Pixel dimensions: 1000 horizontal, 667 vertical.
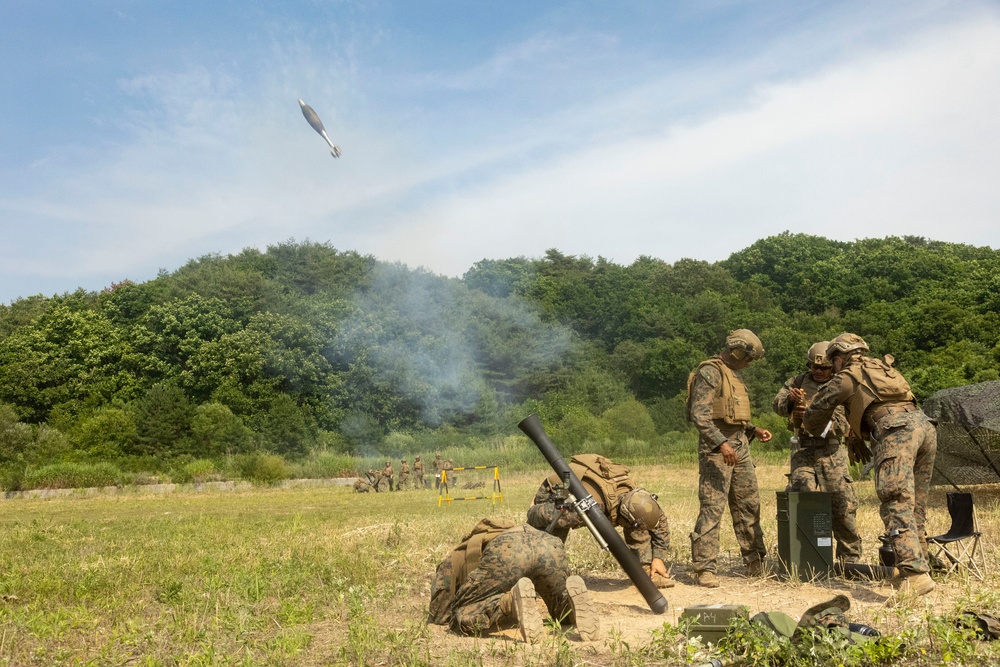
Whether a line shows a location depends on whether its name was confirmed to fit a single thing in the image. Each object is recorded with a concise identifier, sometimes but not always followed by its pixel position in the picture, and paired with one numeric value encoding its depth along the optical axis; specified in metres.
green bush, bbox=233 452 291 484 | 31.88
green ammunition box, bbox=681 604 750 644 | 5.90
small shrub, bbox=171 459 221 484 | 31.34
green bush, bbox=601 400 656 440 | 39.45
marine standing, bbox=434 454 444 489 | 31.59
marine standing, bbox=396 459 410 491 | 31.12
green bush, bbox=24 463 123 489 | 29.83
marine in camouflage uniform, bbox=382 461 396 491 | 30.09
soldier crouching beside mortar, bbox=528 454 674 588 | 7.68
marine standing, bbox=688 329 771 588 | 9.05
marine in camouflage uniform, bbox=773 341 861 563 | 9.37
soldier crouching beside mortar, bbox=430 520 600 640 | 6.49
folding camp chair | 8.18
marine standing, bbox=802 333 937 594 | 7.61
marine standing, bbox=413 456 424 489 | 31.27
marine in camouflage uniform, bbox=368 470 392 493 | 29.67
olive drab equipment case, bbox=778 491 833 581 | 8.66
